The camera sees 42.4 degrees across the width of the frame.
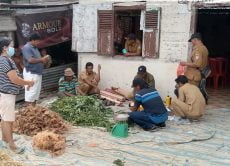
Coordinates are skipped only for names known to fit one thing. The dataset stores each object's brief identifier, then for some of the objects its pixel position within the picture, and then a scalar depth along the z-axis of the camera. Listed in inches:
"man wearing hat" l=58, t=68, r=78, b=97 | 301.3
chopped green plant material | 247.0
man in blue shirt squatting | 227.3
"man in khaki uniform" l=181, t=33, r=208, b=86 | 273.4
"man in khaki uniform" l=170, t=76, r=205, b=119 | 245.5
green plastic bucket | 221.4
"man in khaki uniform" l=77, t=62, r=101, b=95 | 307.0
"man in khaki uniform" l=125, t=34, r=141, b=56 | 319.0
